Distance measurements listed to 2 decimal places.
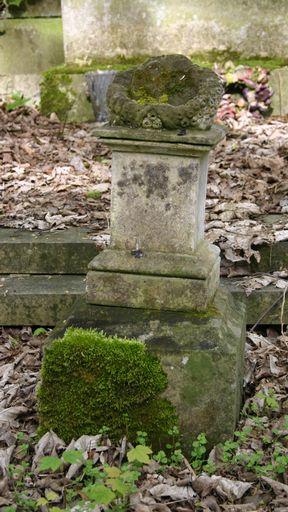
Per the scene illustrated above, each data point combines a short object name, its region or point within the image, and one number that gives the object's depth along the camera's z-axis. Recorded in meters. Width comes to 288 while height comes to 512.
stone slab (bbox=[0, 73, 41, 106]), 9.23
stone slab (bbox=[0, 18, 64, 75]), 9.28
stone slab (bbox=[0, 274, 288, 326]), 4.63
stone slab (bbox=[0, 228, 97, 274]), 5.07
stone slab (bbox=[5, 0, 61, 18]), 9.23
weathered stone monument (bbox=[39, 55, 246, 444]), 3.59
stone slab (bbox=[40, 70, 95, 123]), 8.66
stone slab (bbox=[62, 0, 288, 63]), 8.48
